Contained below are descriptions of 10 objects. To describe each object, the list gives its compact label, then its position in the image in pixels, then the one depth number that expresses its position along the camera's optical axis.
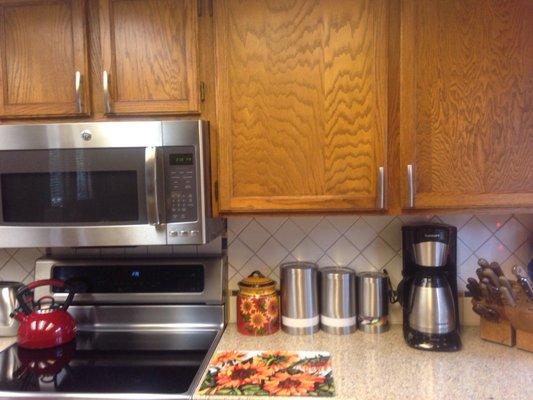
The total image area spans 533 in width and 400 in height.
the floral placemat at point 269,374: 1.09
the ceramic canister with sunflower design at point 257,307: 1.47
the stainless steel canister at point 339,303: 1.47
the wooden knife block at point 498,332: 1.33
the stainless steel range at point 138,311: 1.37
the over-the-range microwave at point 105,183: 1.23
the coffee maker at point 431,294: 1.33
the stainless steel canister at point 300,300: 1.47
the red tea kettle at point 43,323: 1.38
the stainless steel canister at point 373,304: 1.48
